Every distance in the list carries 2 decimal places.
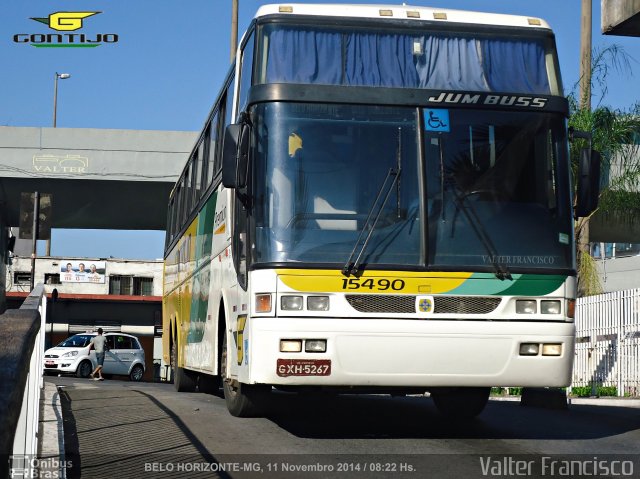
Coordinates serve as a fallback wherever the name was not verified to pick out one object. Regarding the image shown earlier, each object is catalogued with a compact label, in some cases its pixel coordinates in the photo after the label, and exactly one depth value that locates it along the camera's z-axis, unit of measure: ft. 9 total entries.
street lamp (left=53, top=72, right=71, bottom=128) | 264.64
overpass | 111.55
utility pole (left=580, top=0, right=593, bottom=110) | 84.58
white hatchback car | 113.39
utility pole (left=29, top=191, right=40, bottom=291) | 67.77
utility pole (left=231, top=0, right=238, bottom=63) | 128.52
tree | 81.87
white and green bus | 29.43
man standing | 103.96
